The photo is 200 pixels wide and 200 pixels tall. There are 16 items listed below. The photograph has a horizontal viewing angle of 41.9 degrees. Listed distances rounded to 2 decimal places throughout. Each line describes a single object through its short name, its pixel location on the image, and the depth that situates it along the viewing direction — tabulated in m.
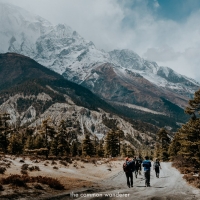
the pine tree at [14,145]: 82.12
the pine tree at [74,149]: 97.76
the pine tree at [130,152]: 97.75
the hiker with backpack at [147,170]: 21.56
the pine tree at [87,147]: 86.06
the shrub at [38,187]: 18.64
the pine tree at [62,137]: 68.31
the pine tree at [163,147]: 78.25
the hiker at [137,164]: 30.86
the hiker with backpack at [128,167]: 21.16
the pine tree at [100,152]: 97.79
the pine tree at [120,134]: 83.56
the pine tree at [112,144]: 84.81
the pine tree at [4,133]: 61.12
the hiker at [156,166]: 30.91
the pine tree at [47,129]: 54.19
